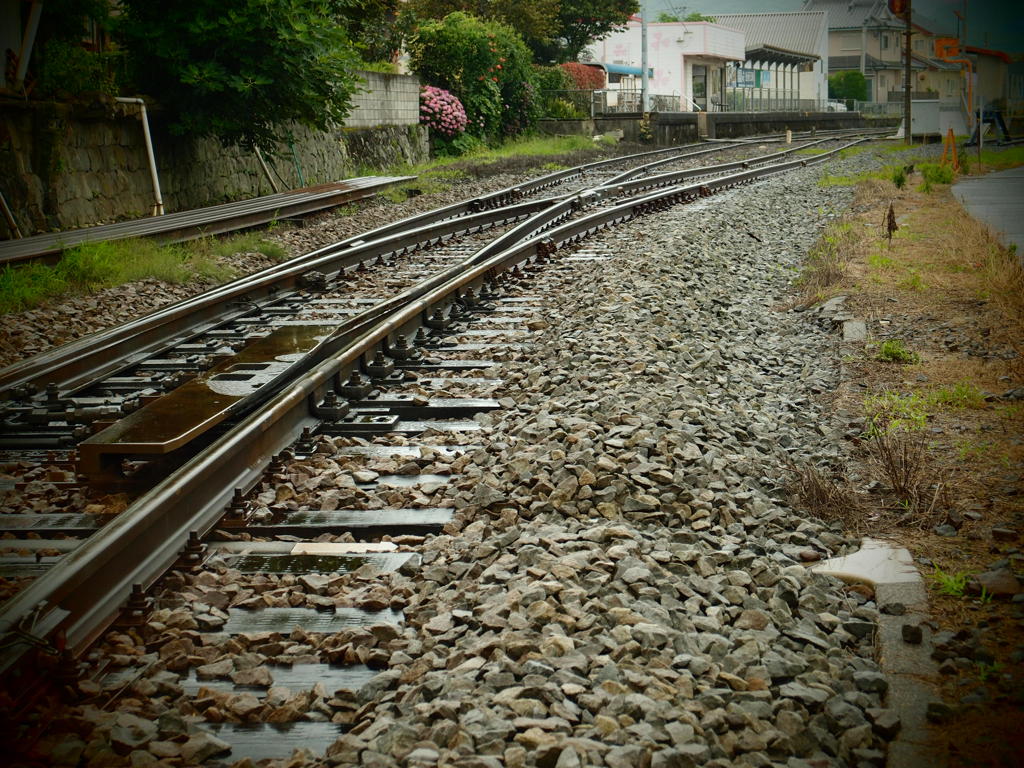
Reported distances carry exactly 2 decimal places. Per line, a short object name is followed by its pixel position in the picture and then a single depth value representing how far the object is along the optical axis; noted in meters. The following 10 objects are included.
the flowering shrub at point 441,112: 27.69
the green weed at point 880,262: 10.32
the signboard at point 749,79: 63.38
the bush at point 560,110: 37.06
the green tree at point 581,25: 40.91
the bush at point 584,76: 41.69
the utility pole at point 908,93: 32.31
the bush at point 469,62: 29.19
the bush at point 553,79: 38.22
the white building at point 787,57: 65.94
